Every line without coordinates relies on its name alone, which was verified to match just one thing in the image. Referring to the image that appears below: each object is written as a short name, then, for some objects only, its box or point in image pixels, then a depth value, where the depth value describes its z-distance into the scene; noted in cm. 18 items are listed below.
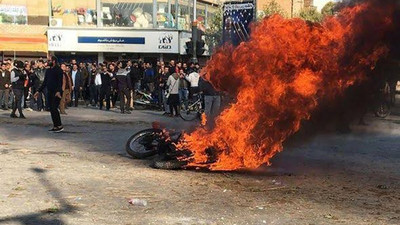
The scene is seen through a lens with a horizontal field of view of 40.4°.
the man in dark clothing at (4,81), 2031
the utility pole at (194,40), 2164
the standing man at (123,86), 2019
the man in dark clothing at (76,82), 2306
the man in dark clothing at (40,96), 2095
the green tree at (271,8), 4266
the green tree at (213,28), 3875
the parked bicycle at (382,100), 870
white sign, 3650
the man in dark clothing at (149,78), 2341
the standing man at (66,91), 1948
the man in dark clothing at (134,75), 2161
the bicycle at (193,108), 1851
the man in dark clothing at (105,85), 2142
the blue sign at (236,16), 1568
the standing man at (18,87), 1736
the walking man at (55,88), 1350
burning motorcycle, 877
